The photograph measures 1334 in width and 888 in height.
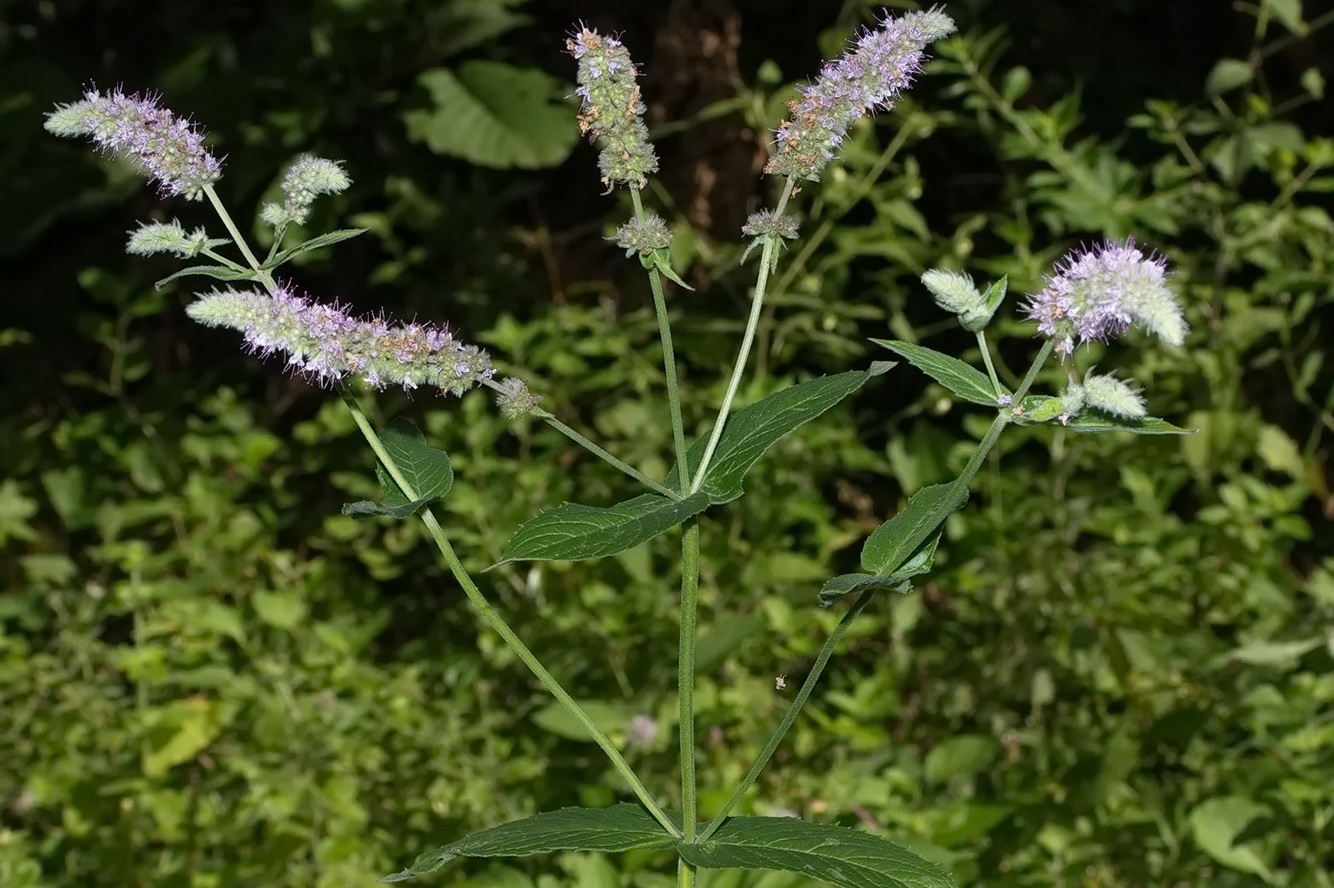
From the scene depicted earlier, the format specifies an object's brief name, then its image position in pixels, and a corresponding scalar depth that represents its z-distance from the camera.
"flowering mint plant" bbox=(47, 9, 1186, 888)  1.05
